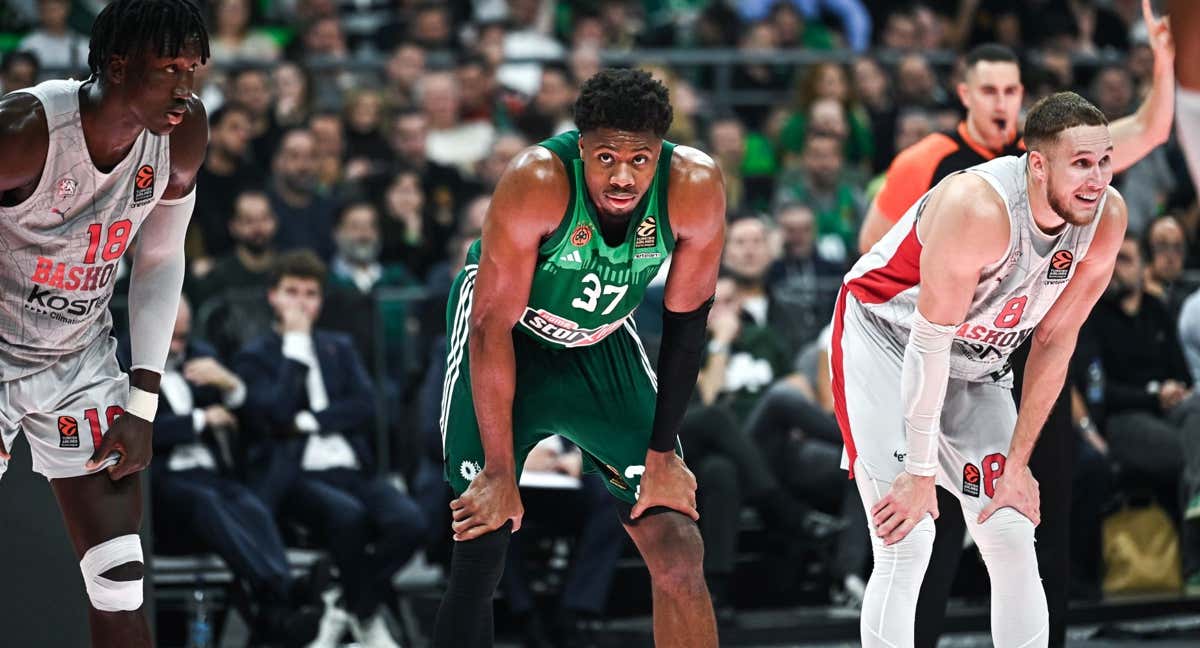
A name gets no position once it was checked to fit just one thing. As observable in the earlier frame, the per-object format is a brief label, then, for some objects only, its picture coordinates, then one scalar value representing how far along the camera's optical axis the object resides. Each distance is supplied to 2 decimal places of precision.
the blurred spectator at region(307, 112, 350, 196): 17.06
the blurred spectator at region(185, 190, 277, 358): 13.96
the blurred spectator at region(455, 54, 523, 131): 18.66
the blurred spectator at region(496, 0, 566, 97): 20.11
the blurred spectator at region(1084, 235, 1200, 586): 14.06
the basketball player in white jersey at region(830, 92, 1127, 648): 7.90
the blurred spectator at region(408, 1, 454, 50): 19.92
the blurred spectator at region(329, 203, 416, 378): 15.25
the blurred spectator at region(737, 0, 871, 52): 22.44
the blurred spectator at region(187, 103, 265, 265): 15.87
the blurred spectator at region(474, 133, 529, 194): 16.86
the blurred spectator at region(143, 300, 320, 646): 12.17
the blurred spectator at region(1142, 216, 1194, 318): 15.19
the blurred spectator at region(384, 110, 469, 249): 16.80
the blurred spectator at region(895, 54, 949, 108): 20.16
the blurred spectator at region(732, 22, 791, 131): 21.22
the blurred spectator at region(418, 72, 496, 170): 18.27
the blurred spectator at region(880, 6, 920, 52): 22.06
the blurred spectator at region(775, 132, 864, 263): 18.14
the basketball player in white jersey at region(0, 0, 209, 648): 7.31
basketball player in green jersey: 7.61
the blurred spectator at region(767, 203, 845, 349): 15.56
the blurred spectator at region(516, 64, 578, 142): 18.22
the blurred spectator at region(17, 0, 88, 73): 17.55
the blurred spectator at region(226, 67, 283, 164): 17.30
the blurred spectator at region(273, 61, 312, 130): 17.77
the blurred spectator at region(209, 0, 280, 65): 18.84
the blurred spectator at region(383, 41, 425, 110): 18.72
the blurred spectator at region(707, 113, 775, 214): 18.44
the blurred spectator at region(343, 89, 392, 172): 17.94
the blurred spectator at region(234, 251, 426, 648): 12.59
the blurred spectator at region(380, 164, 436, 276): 16.37
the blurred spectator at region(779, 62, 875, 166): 19.69
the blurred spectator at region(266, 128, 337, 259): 16.05
